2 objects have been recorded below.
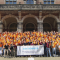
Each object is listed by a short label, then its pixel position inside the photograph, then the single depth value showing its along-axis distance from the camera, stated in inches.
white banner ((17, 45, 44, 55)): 385.7
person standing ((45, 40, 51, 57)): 395.6
